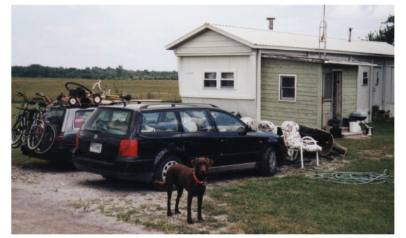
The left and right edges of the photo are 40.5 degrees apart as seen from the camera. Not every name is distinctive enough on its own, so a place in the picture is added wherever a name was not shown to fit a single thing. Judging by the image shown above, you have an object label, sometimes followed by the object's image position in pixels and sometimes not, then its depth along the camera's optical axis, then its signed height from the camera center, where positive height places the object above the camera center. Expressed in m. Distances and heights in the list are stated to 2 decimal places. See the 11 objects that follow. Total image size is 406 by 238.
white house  18.00 +1.09
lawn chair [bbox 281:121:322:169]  12.39 -0.80
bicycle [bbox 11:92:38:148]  12.41 -0.51
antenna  18.87 +2.66
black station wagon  9.05 -0.61
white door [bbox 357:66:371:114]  21.53 +0.74
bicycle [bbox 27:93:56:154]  11.09 -0.66
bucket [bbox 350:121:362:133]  18.56 -0.66
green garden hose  10.50 -1.40
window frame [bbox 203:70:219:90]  20.61 +1.15
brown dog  7.26 -1.03
